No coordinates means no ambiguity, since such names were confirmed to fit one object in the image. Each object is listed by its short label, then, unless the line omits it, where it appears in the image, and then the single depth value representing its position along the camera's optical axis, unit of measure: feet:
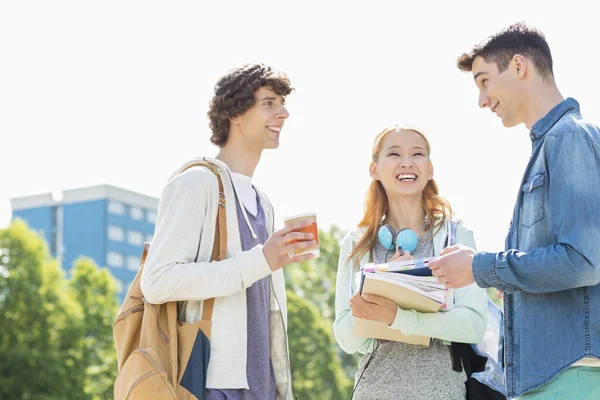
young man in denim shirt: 12.00
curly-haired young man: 15.15
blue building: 300.81
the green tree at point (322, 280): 135.12
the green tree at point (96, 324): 98.53
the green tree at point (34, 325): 90.84
